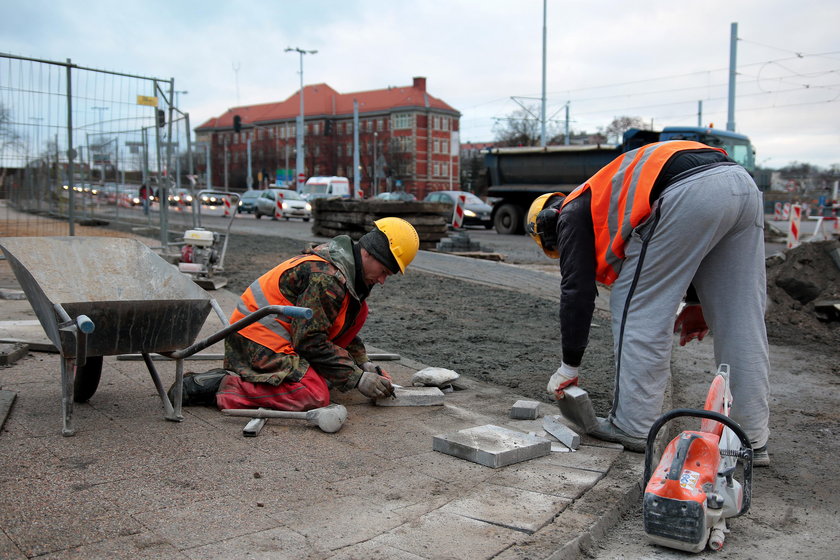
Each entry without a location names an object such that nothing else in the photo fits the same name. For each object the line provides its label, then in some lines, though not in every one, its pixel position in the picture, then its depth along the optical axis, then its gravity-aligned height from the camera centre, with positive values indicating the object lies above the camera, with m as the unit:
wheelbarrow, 3.46 -0.49
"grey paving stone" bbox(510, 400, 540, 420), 4.24 -1.12
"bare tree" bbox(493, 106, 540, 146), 53.41 +6.24
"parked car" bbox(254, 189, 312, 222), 30.99 +0.18
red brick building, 79.88 +8.10
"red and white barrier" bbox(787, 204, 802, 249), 17.95 -0.18
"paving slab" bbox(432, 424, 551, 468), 3.49 -1.11
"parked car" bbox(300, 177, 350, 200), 36.34 +1.12
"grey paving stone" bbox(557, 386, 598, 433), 3.72 -0.99
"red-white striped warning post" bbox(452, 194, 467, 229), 16.95 -0.05
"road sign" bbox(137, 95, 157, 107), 11.68 +1.68
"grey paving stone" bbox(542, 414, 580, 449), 3.78 -1.13
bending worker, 3.58 -0.26
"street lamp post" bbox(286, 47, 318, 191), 52.03 +4.08
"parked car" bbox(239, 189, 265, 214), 37.65 +0.40
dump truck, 17.47 +1.36
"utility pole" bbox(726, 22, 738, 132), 26.66 +5.70
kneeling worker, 4.02 -0.67
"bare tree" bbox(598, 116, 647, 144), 60.84 +7.37
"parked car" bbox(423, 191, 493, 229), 24.34 +0.04
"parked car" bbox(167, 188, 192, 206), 17.10 +0.32
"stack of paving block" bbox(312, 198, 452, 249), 15.41 -0.10
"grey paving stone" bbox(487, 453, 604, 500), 3.22 -1.19
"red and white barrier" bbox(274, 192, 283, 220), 30.59 +0.01
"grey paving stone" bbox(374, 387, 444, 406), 4.45 -1.12
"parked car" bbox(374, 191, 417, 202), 31.05 +0.63
